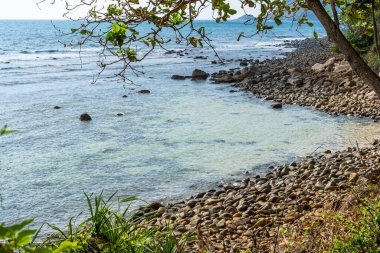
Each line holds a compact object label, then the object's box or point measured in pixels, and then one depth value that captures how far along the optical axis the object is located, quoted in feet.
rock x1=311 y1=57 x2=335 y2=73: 77.07
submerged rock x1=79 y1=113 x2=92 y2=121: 56.13
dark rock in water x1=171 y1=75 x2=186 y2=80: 90.89
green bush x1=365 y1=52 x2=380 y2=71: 61.46
